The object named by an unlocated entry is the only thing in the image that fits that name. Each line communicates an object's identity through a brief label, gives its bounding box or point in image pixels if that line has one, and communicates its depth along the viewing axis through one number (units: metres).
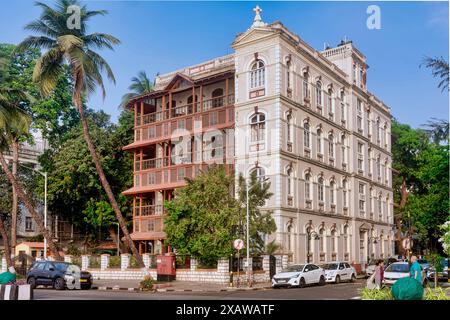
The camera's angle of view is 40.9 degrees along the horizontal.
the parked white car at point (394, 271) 24.45
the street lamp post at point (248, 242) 29.53
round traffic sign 28.14
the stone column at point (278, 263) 33.73
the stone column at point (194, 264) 31.88
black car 26.36
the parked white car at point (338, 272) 31.75
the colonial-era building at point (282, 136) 35.25
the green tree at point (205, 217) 30.17
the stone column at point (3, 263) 38.12
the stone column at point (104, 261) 36.38
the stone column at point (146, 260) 34.56
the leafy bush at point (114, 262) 36.25
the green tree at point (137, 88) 42.04
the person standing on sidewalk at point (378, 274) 20.55
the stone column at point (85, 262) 37.01
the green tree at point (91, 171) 45.19
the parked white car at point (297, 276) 28.02
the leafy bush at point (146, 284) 26.52
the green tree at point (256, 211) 31.22
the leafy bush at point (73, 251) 43.11
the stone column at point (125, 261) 35.38
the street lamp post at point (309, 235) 37.46
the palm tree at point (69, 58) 31.45
